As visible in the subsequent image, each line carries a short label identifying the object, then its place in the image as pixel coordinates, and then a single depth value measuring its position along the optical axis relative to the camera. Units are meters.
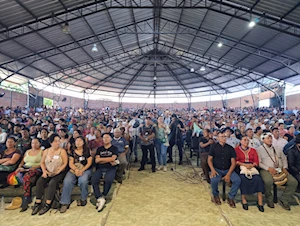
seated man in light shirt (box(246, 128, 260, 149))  4.76
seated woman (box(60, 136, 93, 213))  3.78
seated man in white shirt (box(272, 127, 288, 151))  4.86
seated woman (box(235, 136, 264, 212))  3.78
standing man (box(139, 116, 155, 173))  5.89
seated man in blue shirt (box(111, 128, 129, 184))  4.70
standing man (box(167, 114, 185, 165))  6.82
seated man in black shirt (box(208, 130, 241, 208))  3.89
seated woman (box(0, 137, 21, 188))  4.16
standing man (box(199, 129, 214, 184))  5.48
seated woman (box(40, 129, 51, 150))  4.51
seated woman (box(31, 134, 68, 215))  3.69
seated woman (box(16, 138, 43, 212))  3.81
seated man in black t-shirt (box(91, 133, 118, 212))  3.95
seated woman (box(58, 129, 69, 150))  4.94
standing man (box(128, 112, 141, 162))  7.00
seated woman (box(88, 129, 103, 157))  5.26
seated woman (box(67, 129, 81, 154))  4.40
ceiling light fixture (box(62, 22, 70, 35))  9.89
